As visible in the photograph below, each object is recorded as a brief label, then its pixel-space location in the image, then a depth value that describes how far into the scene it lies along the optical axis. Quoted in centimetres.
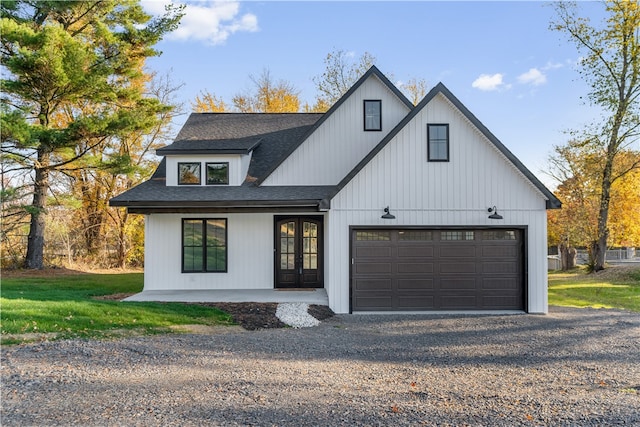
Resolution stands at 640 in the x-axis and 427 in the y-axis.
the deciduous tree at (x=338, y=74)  2675
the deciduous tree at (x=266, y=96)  2692
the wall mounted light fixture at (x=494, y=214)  998
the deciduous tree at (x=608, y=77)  1959
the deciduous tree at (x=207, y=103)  2611
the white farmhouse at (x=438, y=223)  1011
